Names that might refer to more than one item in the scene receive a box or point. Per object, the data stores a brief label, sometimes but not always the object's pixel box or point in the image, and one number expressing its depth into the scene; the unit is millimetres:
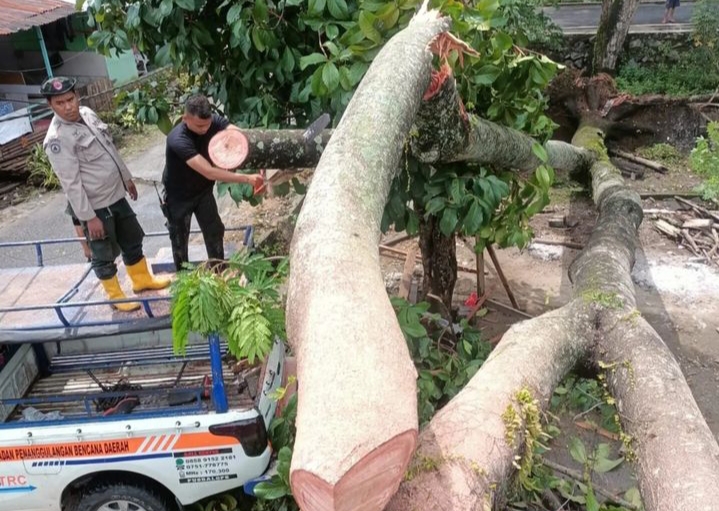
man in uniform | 4543
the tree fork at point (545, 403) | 2139
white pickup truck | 4453
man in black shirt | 4566
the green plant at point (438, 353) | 4742
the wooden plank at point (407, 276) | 7062
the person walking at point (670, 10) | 17725
